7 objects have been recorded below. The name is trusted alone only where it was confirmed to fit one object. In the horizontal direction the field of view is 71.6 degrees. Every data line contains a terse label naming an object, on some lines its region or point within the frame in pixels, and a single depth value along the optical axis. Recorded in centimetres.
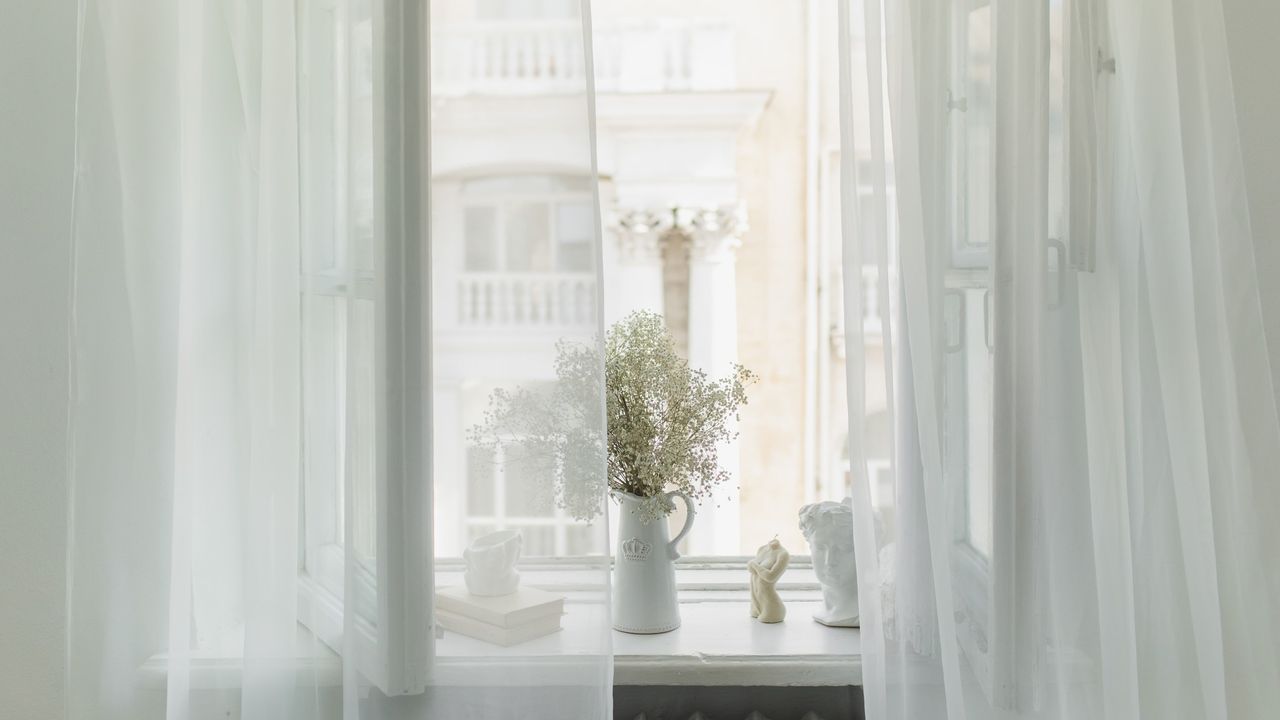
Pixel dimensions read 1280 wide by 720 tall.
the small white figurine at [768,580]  125
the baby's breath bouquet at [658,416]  118
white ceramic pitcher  120
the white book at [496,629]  99
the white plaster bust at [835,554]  121
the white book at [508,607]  99
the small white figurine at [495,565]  100
